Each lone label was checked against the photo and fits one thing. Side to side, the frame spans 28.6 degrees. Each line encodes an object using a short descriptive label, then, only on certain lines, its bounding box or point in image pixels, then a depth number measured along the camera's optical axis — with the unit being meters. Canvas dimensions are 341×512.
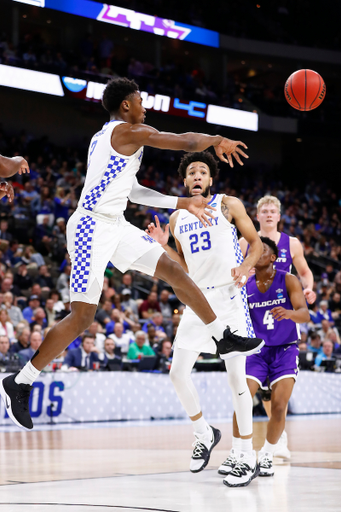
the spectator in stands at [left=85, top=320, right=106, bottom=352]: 11.80
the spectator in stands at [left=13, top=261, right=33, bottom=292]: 13.75
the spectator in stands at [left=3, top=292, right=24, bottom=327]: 12.10
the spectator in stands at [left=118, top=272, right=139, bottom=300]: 14.99
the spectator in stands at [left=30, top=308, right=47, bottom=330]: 11.60
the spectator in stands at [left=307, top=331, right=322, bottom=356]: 14.02
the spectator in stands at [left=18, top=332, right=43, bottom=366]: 10.27
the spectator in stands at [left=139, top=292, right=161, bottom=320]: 14.56
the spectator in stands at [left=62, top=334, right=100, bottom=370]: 10.94
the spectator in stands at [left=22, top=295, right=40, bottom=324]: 12.30
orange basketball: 7.25
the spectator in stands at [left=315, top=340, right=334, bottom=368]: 13.39
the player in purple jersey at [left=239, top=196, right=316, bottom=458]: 6.57
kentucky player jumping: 4.25
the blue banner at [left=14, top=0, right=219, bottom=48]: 20.48
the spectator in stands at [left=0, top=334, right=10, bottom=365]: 10.32
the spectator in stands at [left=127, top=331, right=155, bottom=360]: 11.72
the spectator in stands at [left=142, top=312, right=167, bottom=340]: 12.88
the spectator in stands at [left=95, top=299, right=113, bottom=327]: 13.02
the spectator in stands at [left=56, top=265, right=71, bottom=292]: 14.01
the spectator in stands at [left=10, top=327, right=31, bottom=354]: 10.54
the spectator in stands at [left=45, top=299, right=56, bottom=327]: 12.19
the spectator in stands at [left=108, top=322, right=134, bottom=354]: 12.16
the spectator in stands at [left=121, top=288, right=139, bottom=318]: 14.33
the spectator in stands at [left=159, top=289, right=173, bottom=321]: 14.96
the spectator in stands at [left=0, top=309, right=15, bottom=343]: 11.22
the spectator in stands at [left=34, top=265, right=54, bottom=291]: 13.74
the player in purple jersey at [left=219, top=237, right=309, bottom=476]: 5.65
